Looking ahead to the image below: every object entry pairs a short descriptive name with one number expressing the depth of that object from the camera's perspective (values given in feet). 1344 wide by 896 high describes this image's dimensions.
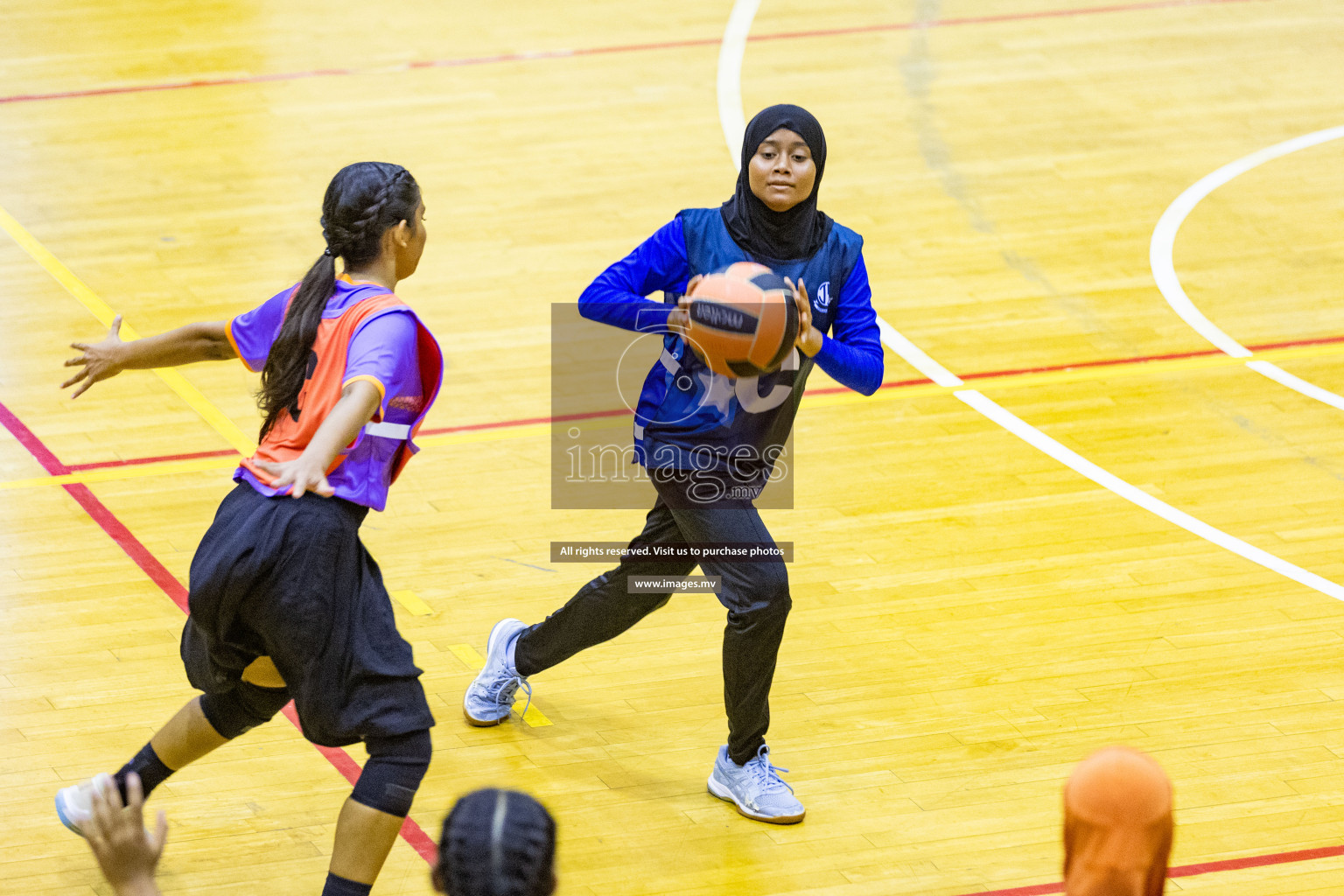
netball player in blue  28.09
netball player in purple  23.93
